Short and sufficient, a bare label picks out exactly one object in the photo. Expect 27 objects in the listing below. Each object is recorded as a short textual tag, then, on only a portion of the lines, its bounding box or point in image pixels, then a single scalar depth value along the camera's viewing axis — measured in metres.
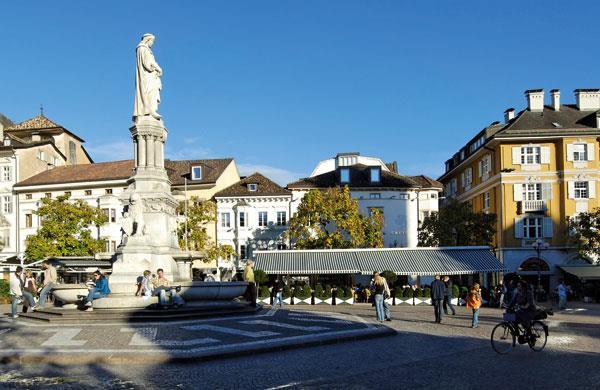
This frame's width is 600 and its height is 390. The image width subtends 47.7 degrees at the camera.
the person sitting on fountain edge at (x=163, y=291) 20.17
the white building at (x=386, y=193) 58.94
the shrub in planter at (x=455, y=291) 37.78
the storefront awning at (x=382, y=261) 40.97
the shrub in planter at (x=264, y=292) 38.09
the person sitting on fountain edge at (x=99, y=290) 20.58
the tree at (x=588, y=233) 45.62
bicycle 15.34
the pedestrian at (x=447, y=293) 26.32
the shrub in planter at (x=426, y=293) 38.34
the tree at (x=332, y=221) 49.80
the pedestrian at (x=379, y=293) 22.73
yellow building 49.94
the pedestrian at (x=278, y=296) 29.87
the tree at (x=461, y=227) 49.50
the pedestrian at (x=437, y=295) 22.92
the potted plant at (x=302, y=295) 38.25
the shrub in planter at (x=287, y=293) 38.30
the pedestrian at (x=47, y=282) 22.64
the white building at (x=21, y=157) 62.25
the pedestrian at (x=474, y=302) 21.55
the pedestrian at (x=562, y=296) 34.53
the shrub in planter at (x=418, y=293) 38.21
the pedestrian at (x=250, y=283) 25.39
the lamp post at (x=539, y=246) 42.16
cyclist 15.36
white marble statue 24.09
